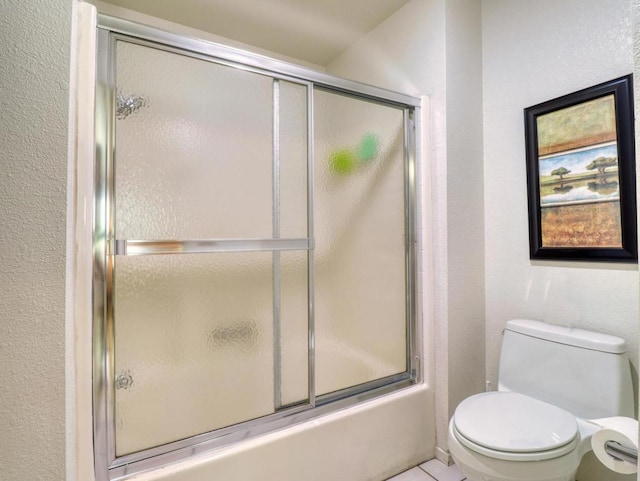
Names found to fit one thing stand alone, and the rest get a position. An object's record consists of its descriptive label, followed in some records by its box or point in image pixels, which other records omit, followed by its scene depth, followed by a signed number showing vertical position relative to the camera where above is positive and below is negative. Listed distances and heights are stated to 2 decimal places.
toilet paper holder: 0.95 -0.61
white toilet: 1.05 -0.63
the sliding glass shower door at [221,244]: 1.09 +0.02
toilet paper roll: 0.94 -0.57
